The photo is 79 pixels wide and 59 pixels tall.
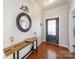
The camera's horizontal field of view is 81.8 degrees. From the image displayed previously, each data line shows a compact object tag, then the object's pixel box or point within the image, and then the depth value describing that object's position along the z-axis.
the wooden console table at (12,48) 1.11
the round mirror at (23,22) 1.65
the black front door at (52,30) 3.48
